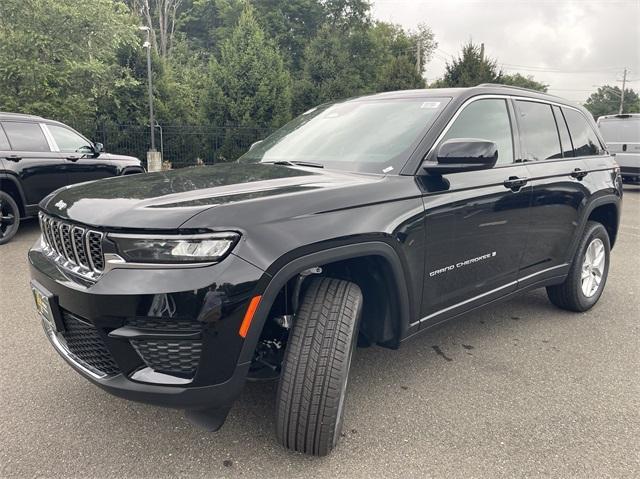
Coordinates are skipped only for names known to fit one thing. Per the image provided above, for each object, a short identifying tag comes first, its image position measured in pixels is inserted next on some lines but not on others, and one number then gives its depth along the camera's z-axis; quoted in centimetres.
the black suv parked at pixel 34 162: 655
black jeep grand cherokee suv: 186
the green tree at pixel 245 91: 1841
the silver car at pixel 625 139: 1322
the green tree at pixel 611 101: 7771
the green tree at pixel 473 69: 2212
